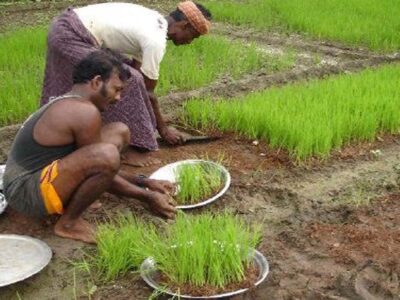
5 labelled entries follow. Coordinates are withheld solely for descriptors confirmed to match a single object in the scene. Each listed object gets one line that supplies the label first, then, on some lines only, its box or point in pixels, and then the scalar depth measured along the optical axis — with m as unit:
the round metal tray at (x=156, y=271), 2.95
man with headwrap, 4.20
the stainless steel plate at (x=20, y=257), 3.19
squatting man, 3.37
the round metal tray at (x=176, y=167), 3.97
